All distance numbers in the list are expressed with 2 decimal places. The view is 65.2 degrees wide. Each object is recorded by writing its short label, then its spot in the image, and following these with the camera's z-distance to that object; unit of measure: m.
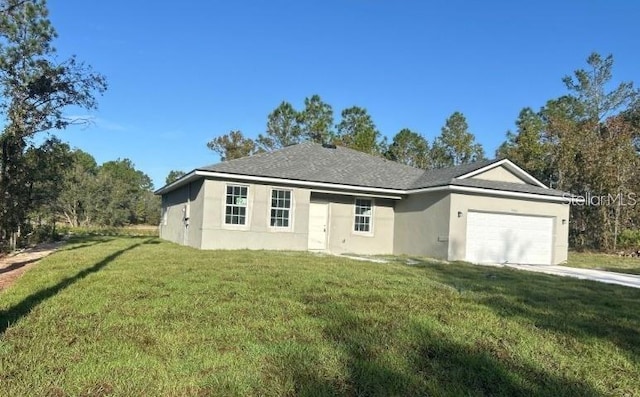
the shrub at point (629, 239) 24.92
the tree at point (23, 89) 15.44
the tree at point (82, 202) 43.44
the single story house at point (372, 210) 16.77
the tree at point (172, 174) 74.62
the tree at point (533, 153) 30.98
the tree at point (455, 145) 45.47
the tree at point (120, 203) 46.38
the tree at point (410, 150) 47.09
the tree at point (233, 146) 47.59
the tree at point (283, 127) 45.59
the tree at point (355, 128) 45.06
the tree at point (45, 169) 17.83
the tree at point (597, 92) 42.72
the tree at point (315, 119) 45.16
